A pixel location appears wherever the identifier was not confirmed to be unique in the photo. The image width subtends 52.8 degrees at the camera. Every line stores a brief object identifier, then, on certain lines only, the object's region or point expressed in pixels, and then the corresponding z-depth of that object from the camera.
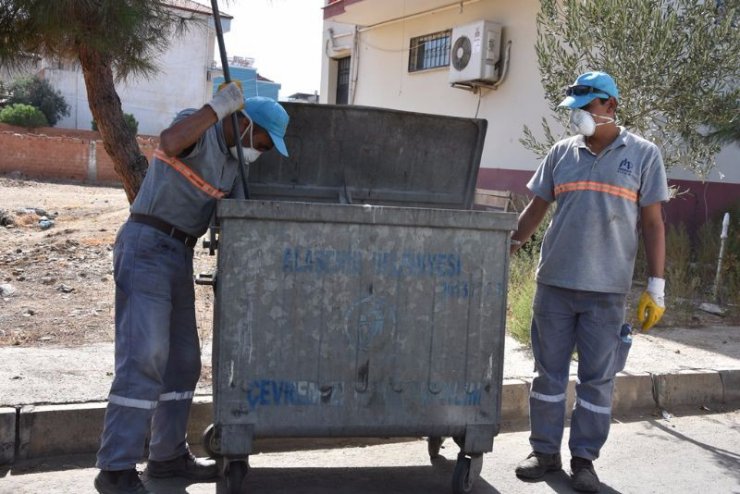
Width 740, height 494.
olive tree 5.67
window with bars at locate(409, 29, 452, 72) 12.91
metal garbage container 3.01
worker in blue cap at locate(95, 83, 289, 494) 3.07
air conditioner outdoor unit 11.30
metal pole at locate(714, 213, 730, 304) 7.11
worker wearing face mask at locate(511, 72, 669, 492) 3.58
